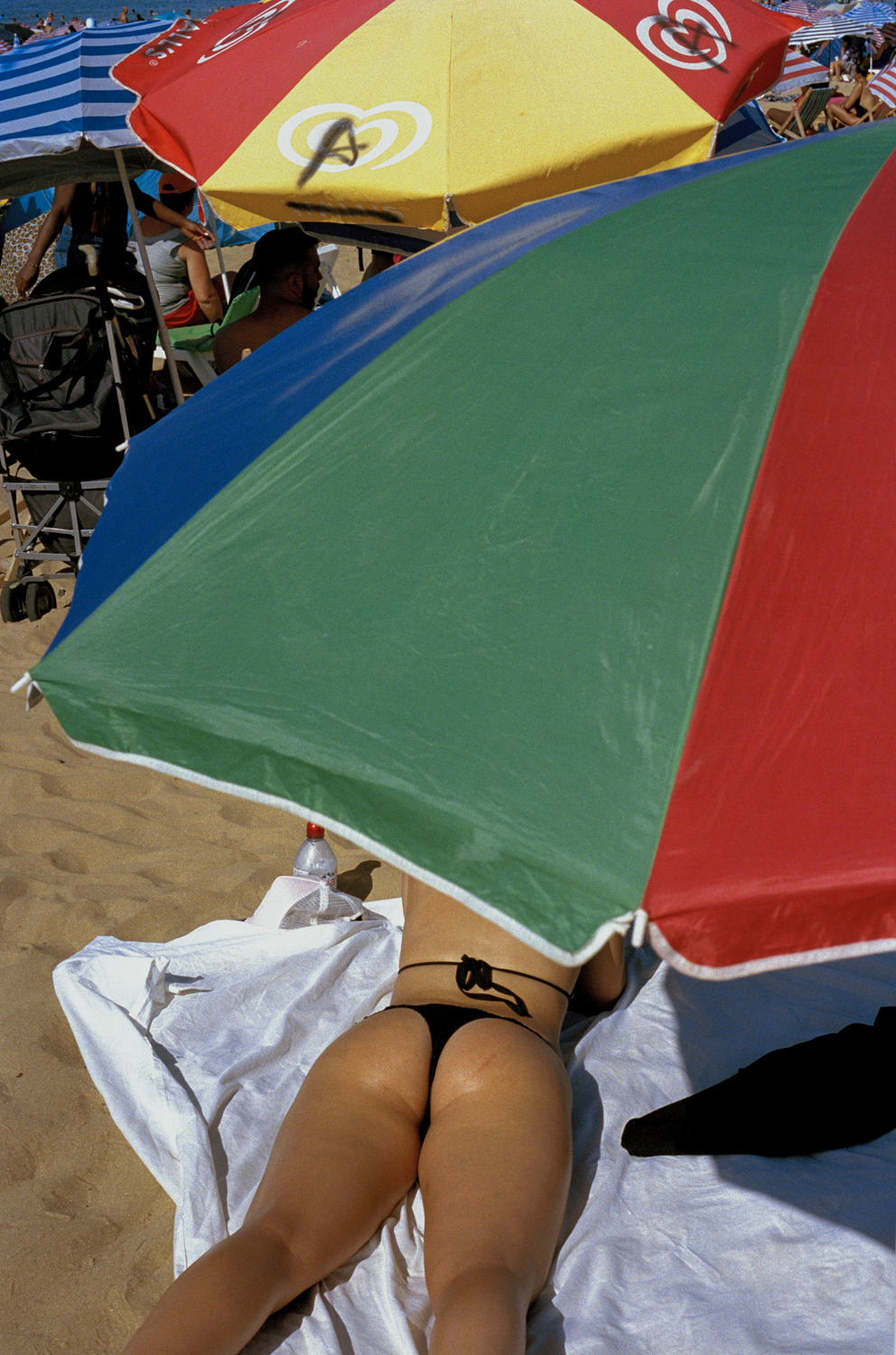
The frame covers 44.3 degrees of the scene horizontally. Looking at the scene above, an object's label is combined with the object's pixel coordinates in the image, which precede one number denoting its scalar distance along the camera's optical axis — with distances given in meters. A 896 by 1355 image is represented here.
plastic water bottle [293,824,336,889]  3.37
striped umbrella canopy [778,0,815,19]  26.69
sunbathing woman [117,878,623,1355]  1.75
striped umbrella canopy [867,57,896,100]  13.09
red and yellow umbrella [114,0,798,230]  3.03
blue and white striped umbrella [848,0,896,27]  24.43
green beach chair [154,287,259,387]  6.29
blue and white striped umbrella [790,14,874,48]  20.62
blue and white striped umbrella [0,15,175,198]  4.80
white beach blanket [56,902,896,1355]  2.05
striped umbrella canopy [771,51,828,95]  14.38
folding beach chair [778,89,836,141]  17.59
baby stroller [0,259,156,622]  5.50
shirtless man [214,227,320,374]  4.89
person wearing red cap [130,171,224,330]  7.43
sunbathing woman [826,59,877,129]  16.19
